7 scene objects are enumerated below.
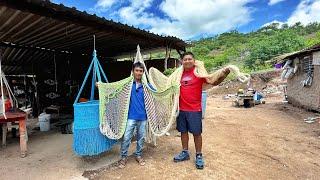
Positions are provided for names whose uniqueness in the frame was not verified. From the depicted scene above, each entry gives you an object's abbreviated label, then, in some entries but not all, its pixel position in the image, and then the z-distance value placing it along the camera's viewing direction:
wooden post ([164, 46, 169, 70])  4.80
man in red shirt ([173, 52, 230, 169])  2.43
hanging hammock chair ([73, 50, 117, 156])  2.41
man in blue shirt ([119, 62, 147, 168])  2.53
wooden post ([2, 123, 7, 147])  3.53
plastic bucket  4.53
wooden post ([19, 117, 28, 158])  2.97
